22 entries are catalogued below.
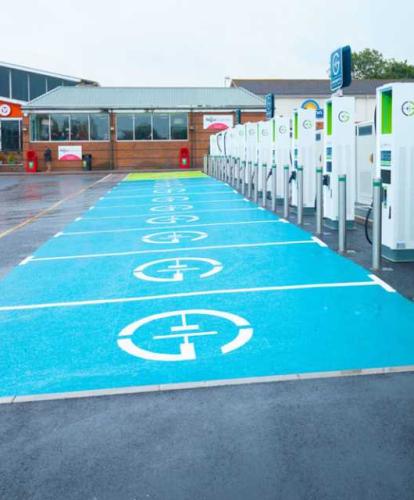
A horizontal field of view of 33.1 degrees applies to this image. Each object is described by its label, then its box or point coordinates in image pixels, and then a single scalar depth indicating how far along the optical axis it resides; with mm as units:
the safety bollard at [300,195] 12816
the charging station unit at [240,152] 22675
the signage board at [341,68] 11984
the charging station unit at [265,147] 17986
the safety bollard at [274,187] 15805
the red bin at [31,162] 43500
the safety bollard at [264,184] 16962
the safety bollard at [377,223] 8656
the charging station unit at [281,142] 17219
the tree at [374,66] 85062
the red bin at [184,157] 44500
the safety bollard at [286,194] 14125
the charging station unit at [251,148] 19547
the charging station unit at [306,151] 14836
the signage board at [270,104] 23531
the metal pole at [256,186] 18438
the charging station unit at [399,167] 9164
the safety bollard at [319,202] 11602
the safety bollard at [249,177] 19380
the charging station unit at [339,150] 12172
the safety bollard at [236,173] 23266
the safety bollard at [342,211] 9852
